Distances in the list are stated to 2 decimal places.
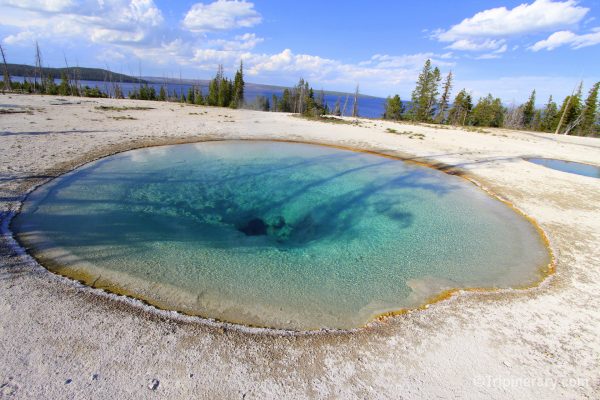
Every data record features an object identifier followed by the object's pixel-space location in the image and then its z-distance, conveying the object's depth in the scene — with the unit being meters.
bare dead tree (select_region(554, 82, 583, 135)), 43.95
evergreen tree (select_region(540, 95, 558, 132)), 49.69
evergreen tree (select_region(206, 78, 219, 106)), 58.66
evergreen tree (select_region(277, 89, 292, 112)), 82.99
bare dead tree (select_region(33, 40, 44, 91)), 57.03
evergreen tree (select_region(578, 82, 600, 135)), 43.57
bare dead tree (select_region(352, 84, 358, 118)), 52.91
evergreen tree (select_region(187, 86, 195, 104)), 69.16
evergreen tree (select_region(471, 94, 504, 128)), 54.19
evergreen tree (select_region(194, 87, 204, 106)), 60.97
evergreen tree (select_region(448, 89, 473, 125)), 50.81
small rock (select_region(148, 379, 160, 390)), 3.83
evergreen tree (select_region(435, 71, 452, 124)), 50.69
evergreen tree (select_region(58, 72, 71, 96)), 57.50
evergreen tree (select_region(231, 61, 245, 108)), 56.58
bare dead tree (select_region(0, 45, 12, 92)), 47.83
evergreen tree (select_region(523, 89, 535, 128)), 55.05
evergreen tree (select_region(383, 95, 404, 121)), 54.41
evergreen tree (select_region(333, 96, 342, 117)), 66.91
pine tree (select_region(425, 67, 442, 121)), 50.03
